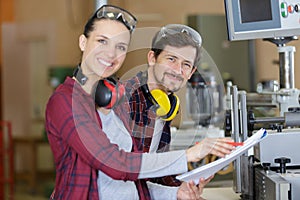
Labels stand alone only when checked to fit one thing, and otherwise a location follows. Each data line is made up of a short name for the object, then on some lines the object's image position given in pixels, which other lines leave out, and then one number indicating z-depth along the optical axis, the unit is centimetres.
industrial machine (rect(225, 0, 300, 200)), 237
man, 218
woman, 204
